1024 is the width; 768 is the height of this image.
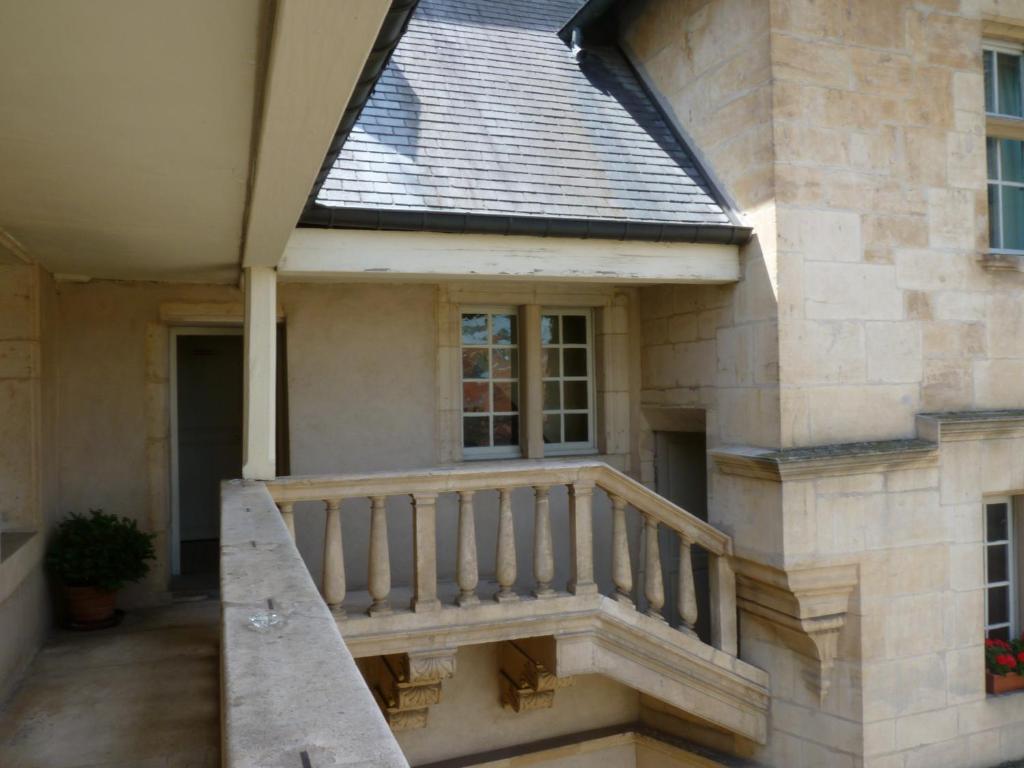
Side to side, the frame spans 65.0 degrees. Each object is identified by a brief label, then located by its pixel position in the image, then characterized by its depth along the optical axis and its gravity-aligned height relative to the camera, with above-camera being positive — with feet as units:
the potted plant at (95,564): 15.44 -3.13
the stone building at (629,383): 14.76 +0.24
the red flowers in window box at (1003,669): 17.70 -6.30
